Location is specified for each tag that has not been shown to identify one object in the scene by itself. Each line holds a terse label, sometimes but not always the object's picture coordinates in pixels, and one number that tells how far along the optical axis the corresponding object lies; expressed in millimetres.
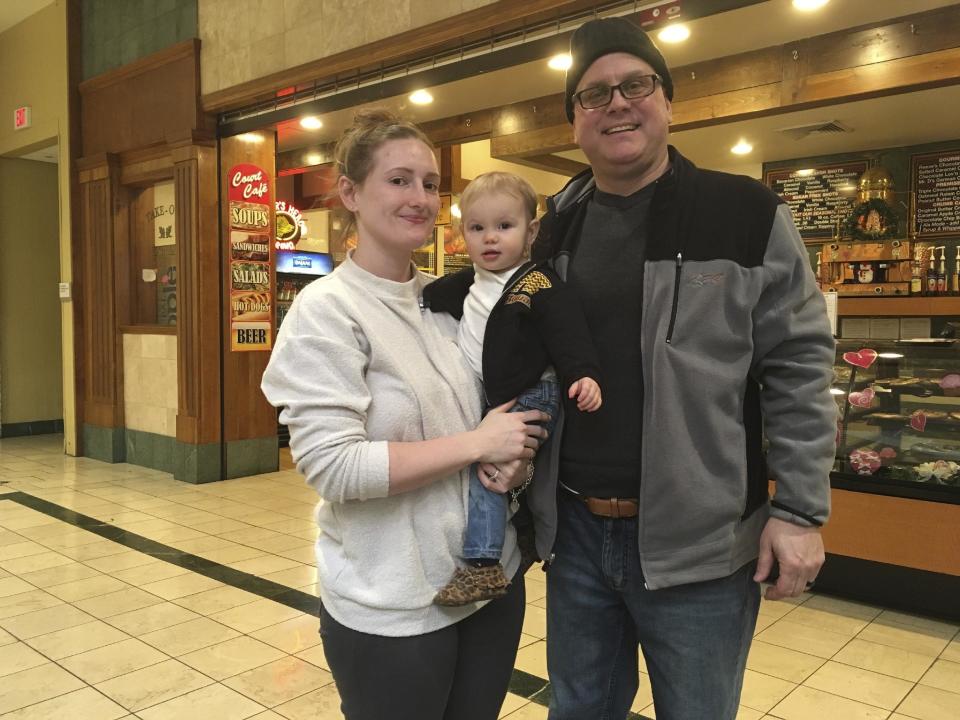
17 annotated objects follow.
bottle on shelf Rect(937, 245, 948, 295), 6918
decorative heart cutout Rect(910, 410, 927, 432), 3754
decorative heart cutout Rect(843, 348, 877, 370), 3967
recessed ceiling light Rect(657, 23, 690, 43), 4295
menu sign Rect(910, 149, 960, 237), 7133
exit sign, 8438
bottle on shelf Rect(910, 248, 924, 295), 6570
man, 1423
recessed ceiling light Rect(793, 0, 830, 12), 4078
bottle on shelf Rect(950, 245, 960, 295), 6873
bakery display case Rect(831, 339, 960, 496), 3631
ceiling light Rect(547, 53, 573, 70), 4977
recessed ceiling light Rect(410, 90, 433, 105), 5969
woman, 1313
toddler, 1409
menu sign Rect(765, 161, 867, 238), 7711
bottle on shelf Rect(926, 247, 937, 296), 6949
